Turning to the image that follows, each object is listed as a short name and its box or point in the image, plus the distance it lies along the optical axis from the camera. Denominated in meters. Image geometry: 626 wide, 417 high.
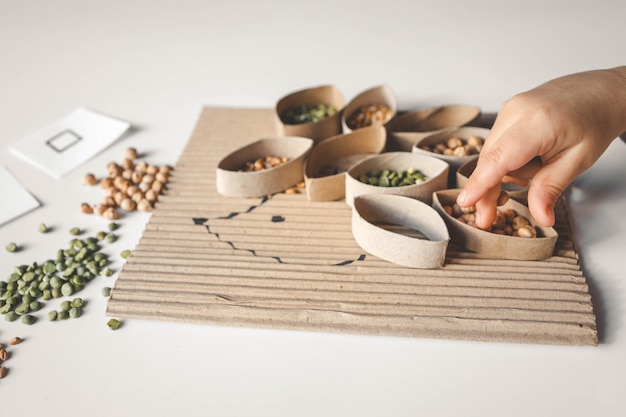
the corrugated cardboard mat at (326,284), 0.37
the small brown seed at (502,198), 0.40
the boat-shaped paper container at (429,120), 0.49
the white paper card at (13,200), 0.46
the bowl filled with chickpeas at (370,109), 0.51
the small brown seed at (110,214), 0.45
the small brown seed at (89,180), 0.49
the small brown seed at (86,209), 0.46
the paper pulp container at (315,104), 0.49
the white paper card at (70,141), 0.51
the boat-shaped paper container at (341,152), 0.47
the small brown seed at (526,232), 0.40
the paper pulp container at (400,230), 0.39
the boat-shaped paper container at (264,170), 0.46
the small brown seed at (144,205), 0.46
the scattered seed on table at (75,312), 0.39
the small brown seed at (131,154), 0.51
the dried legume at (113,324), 0.38
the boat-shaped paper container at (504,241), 0.40
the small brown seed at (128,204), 0.46
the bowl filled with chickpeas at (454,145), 0.45
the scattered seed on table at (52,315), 0.39
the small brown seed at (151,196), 0.47
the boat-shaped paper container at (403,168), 0.43
